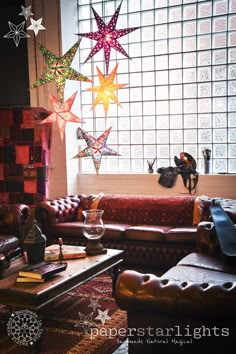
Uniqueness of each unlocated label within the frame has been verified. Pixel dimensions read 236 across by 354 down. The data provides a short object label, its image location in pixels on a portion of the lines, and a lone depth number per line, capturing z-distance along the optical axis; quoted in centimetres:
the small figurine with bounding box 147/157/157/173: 573
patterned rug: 288
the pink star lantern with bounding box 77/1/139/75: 473
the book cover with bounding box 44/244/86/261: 343
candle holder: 365
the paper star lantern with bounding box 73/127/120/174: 567
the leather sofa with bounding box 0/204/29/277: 444
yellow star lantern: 539
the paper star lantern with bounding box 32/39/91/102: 520
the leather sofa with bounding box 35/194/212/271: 446
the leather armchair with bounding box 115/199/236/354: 201
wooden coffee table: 273
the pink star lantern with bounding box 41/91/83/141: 552
